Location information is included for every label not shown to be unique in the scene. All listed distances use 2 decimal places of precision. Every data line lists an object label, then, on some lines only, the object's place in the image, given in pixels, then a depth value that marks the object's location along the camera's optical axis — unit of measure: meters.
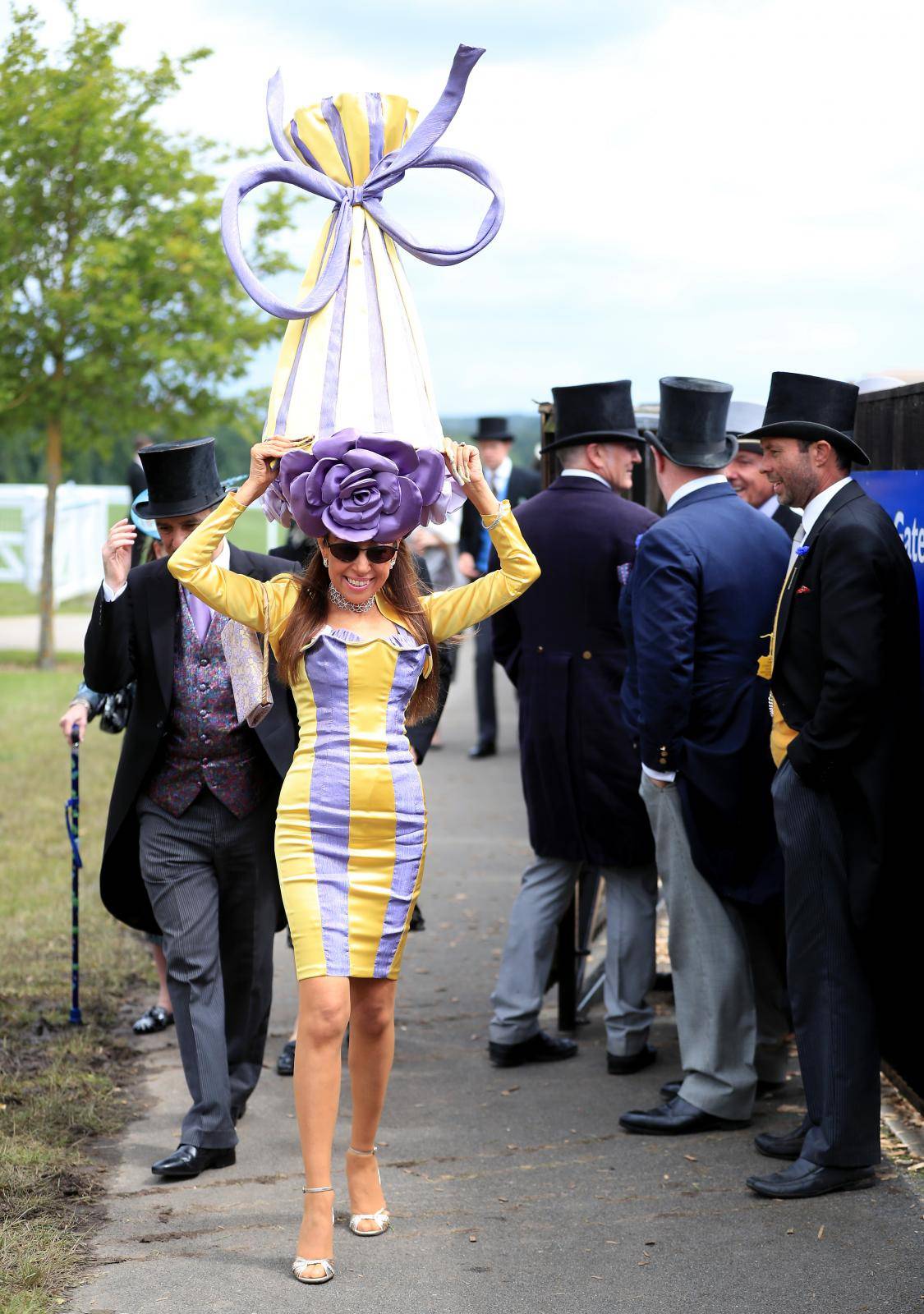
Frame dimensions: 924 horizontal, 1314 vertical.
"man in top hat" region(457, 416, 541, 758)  12.77
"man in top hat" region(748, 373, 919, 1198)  4.76
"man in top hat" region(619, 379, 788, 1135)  5.54
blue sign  5.20
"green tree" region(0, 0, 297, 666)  17.03
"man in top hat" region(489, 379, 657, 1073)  6.22
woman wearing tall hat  4.42
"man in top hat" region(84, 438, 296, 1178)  5.23
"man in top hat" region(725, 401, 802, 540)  7.39
